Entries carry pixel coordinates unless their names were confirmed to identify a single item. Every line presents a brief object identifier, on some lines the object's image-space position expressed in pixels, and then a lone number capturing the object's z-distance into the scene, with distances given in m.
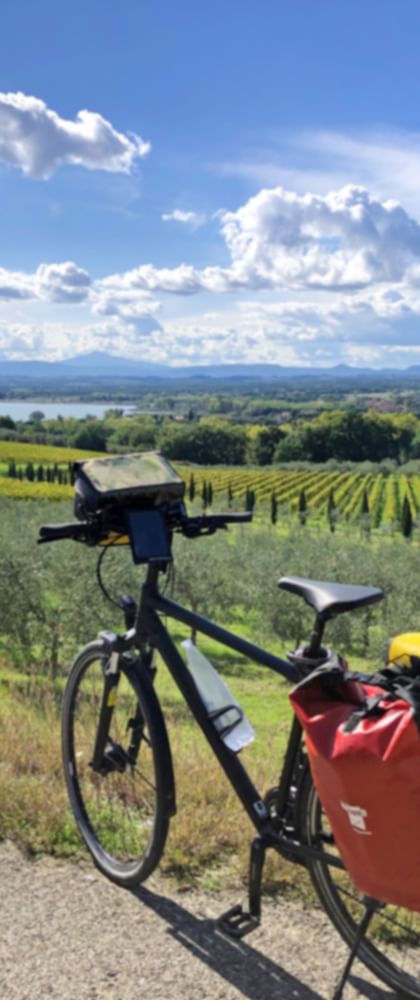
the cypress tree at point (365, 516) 86.61
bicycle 2.68
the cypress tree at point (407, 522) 85.19
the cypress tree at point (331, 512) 91.64
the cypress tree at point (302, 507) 94.62
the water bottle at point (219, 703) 3.00
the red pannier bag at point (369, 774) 2.06
